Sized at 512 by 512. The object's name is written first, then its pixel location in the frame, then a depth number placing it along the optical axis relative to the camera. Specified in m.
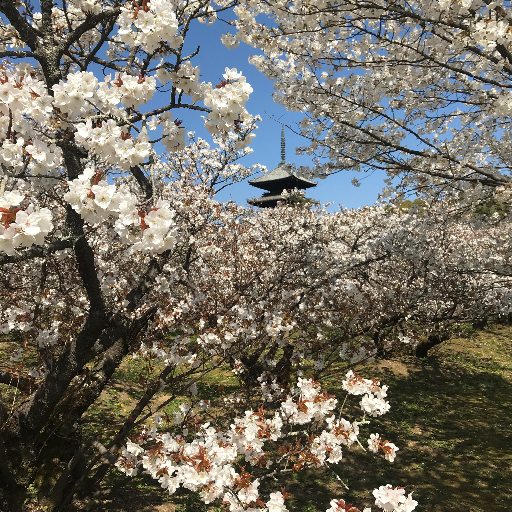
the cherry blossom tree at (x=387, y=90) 4.50
